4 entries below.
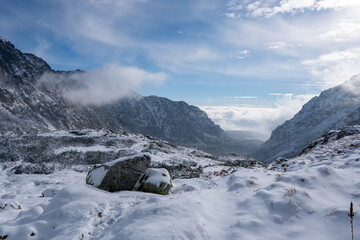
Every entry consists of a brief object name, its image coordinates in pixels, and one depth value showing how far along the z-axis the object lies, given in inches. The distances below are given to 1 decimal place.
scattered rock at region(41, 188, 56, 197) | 437.9
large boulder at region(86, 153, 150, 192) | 398.7
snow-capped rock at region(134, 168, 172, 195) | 412.5
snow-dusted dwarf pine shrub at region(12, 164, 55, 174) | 702.5
